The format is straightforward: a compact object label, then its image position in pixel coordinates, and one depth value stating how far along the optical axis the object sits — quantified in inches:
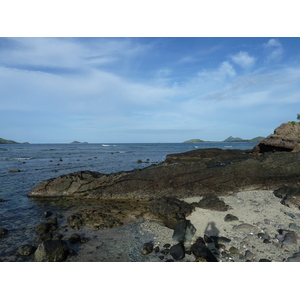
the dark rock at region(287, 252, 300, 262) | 244.9
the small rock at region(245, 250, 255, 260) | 259.2
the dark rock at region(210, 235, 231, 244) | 302.0
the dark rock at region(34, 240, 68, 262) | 276.2
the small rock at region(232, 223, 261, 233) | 327.6
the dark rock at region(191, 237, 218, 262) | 265.1
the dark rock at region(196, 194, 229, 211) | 430.0
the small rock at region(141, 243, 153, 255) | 290.2
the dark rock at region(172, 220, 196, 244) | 317.7
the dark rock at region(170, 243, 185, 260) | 274.8
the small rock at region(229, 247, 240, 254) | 275.5
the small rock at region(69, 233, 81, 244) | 340.6
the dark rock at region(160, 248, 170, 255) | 288.0
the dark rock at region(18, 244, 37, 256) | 302.4
